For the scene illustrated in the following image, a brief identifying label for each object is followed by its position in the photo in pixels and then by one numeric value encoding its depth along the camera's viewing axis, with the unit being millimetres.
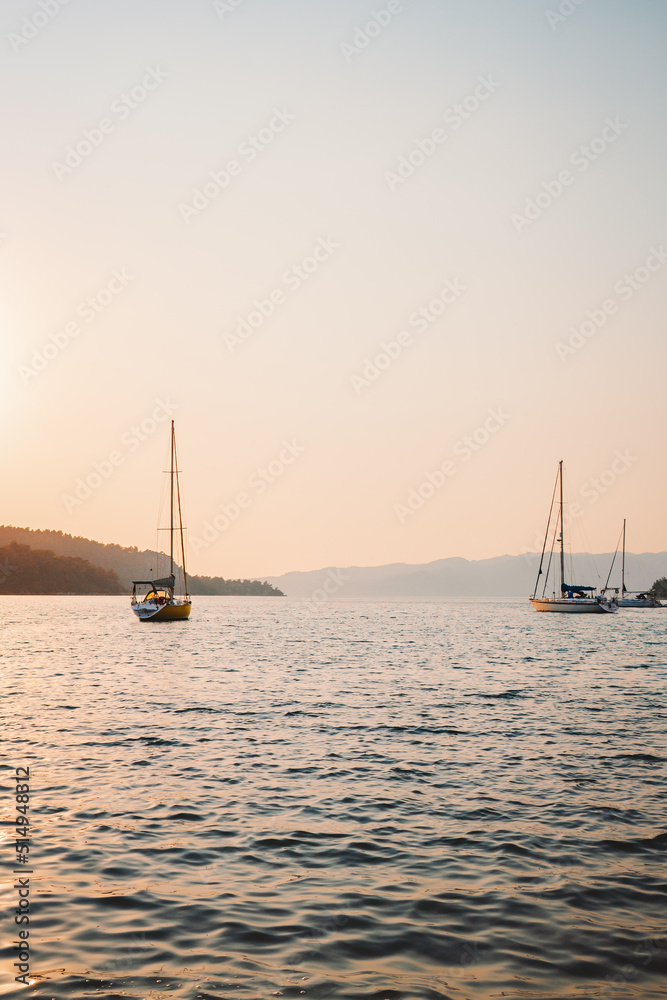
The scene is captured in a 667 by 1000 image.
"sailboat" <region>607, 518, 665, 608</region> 157488
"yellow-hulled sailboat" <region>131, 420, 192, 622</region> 82250
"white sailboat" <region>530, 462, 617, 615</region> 111125
